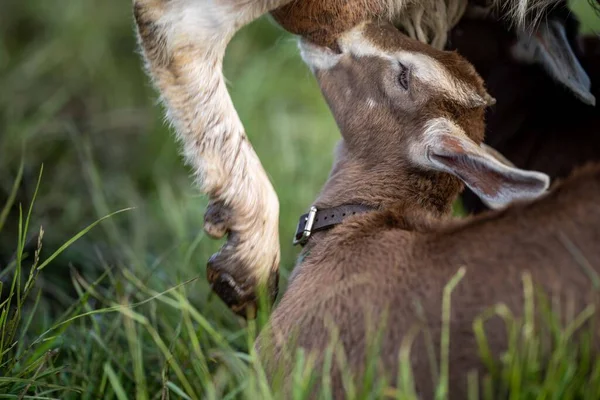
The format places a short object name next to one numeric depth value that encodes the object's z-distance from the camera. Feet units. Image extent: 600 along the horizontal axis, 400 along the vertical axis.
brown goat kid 16.87
